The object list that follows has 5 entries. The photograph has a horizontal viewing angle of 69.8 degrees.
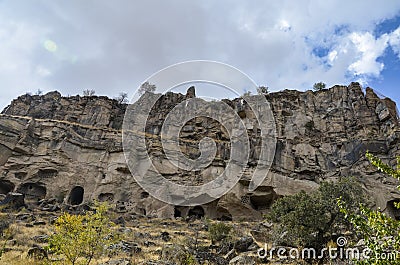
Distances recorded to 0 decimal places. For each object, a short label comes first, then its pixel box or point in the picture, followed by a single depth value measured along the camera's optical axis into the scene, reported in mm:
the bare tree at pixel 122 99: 57450
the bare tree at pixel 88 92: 59131
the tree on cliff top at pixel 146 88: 58419
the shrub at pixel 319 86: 50038
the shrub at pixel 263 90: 53109
